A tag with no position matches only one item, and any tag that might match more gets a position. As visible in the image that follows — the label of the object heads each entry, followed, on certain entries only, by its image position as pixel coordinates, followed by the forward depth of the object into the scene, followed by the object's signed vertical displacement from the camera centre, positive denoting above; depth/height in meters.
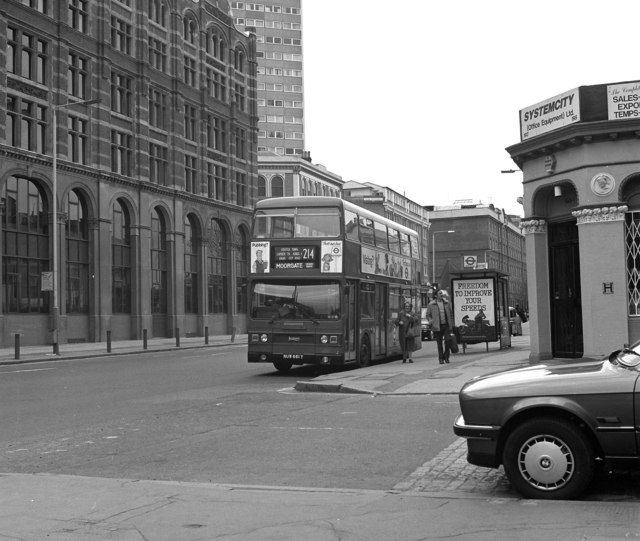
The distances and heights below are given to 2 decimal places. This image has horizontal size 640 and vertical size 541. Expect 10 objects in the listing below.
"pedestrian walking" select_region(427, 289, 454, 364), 21.00 -0.45
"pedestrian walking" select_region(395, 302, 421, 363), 21.78 -0.74
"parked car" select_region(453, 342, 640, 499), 6.06 -0.97
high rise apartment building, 115.75 +34.39
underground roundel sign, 55.79 +3.01
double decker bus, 19.09 +0.60
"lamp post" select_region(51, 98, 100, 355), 31.00 +1.34
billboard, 27.62 -0.23
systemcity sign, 17.00 +4.14
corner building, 16.55 +2.27
